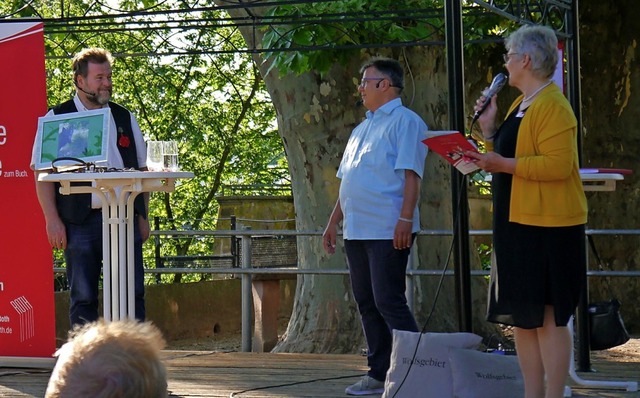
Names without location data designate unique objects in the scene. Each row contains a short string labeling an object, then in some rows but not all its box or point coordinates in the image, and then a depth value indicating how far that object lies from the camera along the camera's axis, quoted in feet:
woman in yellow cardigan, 21.58
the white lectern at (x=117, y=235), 25.45
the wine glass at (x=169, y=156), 25.29
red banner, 31.82
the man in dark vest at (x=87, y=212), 27.70
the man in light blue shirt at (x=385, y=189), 26.18
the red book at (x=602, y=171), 25.80
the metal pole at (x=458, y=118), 25.39
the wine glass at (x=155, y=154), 25.35
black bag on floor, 27.44
